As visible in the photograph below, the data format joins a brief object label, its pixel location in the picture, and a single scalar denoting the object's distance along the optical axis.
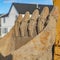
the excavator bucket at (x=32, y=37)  2.02
